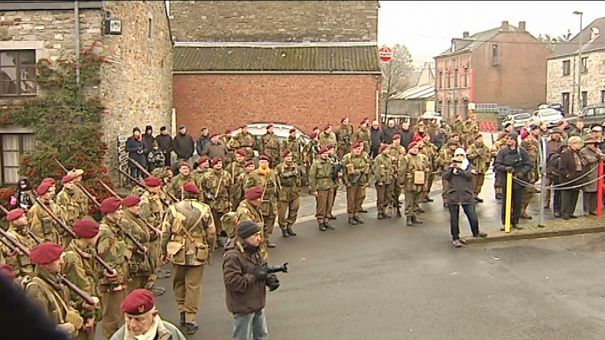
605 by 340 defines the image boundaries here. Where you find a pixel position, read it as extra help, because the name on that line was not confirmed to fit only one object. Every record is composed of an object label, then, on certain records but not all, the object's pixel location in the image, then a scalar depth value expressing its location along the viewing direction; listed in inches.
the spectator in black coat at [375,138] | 800.9
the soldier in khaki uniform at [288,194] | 536.7
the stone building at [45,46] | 689.0
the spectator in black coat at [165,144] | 741.3
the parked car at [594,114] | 1302.9
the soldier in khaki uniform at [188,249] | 316.3
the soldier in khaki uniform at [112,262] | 281.3
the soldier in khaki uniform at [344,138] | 805.9
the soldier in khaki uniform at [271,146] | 729.6
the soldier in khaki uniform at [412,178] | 561.6
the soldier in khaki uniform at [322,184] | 564.7
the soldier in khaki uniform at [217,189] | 498.3
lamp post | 1779.0
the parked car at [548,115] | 1560.0
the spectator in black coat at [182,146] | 744.3
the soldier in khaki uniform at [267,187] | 495.2
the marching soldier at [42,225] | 364.5
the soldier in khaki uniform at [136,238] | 310.5
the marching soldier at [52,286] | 217.3
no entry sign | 1263.9
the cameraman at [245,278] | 256.2
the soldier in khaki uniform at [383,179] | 584.4
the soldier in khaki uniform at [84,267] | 238.4
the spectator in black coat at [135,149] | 689.6
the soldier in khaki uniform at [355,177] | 581.3
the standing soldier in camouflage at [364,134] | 794.8
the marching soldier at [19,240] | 286.0
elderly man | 197.6
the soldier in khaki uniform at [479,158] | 631.8
